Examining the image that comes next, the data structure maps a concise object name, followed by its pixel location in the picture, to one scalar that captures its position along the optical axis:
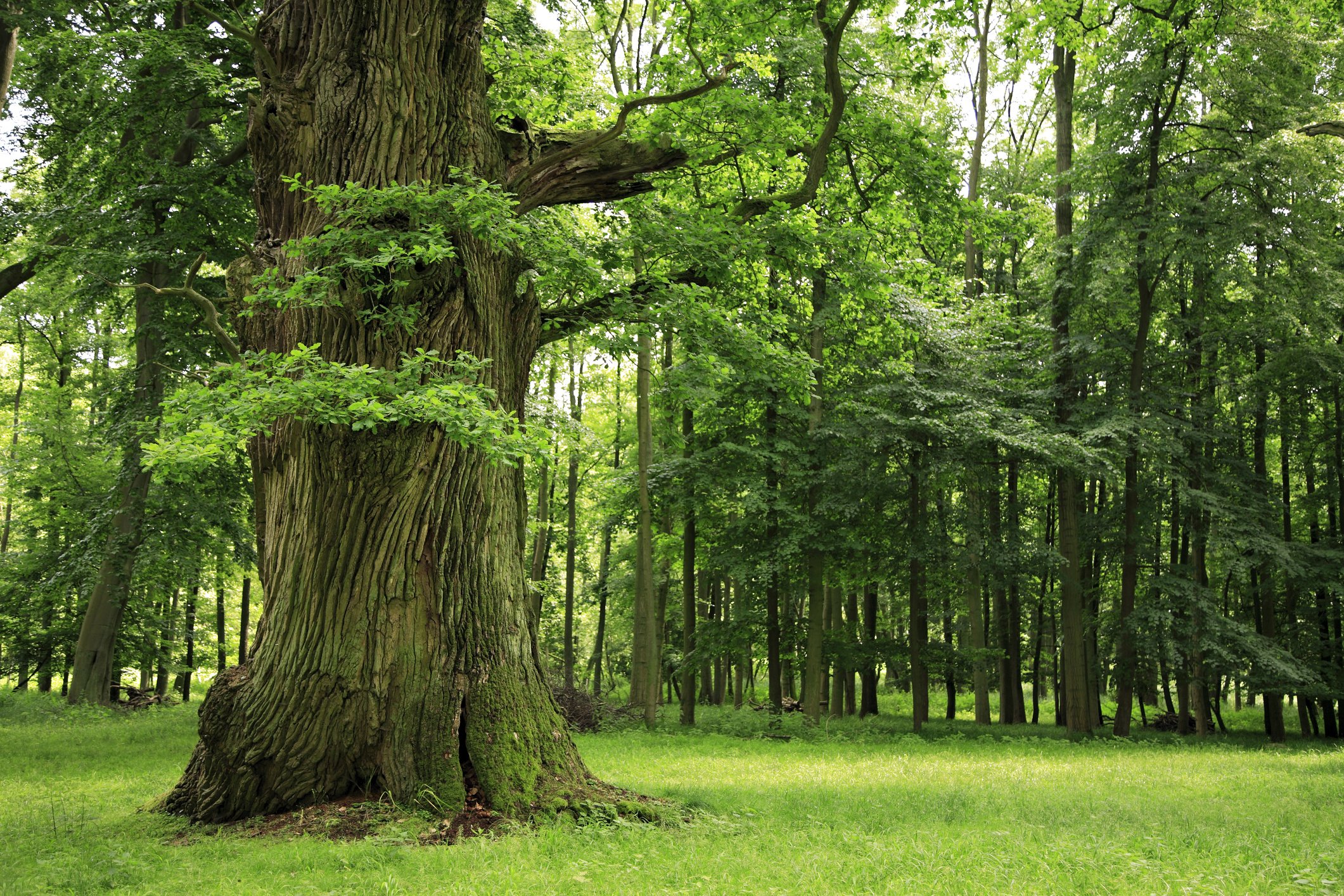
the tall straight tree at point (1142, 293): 15.96
